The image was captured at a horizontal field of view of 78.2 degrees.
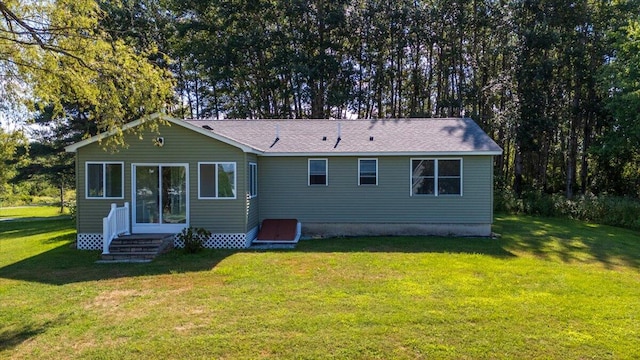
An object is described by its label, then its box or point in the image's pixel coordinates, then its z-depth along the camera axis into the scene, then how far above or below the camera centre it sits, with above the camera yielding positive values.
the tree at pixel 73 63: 5.83 +1.79
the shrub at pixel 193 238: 9.93 -1.54
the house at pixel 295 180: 10.63 -0.04
